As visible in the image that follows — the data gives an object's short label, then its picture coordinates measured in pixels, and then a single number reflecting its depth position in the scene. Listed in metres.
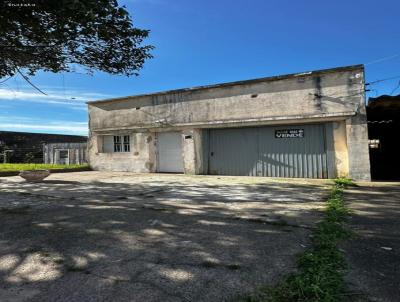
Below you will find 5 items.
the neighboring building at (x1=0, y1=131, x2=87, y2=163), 22.03
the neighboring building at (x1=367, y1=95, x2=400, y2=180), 12.56
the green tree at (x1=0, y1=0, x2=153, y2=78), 6.82
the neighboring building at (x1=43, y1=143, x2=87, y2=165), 20.02
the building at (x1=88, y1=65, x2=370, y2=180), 11.84
